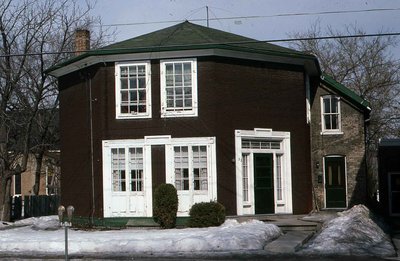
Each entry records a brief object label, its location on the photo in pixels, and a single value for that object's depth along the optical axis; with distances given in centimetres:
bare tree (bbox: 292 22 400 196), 4178
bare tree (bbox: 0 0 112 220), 2898
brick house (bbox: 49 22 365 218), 2191
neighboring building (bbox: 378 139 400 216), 2839
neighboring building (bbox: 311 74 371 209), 2653
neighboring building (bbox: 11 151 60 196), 4346
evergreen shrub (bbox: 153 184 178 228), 2084
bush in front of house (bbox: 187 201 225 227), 2039
